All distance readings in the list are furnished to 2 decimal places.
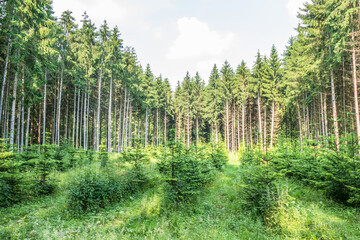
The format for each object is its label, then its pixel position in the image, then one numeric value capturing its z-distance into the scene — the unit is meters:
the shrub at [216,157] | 10.72
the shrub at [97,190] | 5.62
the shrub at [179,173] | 6.13
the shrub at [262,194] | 4.87
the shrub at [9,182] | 5.87
